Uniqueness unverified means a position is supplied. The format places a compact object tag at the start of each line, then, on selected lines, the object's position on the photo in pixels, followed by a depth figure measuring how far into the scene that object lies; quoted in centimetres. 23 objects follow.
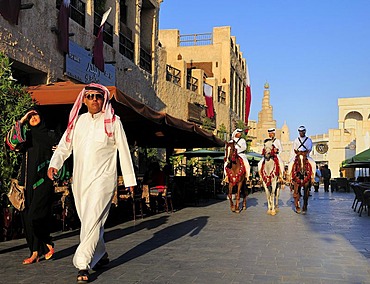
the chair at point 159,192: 1235
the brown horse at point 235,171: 1330
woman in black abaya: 624
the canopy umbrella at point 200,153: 2158
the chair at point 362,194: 1225
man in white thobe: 528
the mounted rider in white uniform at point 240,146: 1354
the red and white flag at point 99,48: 1652
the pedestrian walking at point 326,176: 3119
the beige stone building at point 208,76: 2903
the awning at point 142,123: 881
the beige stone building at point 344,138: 4919
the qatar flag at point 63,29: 1405
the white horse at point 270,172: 1299
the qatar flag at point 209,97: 3369
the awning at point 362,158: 2045
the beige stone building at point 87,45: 1263
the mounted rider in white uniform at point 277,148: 1314
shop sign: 1480
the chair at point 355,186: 1405
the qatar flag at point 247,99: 5138
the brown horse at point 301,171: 1329
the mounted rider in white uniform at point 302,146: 1336
